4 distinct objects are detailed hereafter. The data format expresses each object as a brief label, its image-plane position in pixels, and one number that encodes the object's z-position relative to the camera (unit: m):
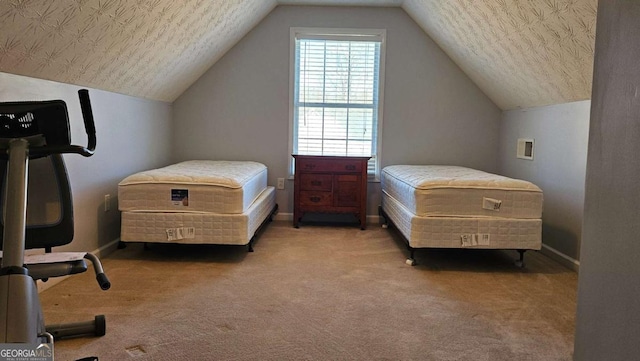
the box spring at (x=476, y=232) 2.93
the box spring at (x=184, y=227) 2.98
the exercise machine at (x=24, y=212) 1.21
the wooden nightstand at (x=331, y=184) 4.15
